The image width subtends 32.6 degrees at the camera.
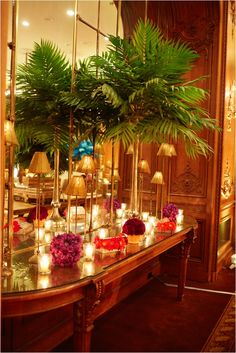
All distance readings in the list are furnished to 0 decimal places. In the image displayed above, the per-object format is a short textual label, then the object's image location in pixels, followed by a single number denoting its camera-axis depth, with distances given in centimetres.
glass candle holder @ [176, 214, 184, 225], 337
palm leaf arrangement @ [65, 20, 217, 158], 248
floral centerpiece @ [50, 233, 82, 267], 194
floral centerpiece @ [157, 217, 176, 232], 300
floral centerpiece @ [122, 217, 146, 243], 248
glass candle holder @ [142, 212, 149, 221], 333
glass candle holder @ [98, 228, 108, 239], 248
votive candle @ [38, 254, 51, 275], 185
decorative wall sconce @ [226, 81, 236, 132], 436
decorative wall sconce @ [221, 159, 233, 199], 440
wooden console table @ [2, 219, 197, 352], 165
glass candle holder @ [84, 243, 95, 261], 210
